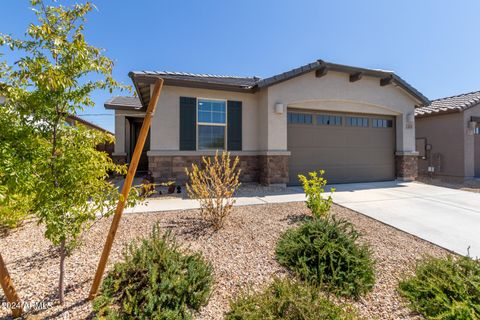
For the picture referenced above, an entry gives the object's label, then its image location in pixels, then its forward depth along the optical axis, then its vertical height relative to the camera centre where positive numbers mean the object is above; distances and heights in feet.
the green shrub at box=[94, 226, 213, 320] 6.34 -4.00
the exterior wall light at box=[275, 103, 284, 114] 25.38 +6.19
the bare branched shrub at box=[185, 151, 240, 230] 12.98 -2.10
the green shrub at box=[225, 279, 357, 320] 6.32 -4.40
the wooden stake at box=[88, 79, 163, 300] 6.73 -0.89
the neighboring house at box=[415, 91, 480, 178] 34.68 +4.11
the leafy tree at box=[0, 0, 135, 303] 5.73 +1.02
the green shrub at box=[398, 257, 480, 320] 6.46 -4.31
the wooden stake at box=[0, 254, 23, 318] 6.18 -3.78
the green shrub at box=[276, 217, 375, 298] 8.19 -4.00
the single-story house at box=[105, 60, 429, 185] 24.81 +4.84
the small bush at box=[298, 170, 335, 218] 13.52 -2.52
